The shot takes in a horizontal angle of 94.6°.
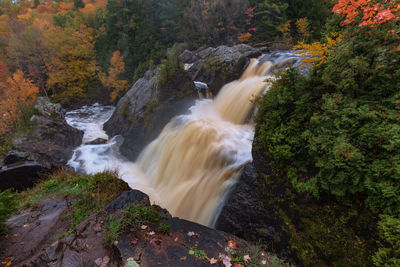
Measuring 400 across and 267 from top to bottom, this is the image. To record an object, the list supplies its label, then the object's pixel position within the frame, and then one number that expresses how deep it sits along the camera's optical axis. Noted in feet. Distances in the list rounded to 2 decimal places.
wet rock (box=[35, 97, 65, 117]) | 43.98
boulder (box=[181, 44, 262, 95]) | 43.10
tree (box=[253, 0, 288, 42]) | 67.67
